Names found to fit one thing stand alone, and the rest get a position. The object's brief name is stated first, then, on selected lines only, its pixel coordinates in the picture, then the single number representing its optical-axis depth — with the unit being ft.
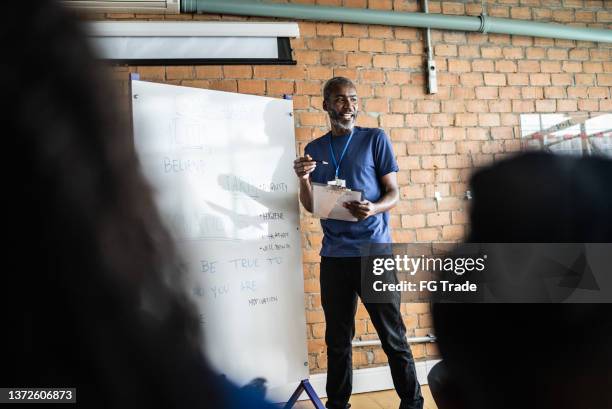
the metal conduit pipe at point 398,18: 9.14
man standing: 7.18
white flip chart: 7.50
